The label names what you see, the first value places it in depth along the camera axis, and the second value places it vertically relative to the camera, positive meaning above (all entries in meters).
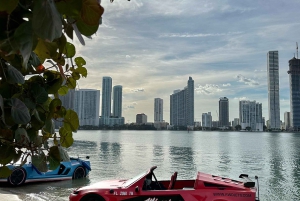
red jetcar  7.04 -1.73
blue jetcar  14.54 -2.86
